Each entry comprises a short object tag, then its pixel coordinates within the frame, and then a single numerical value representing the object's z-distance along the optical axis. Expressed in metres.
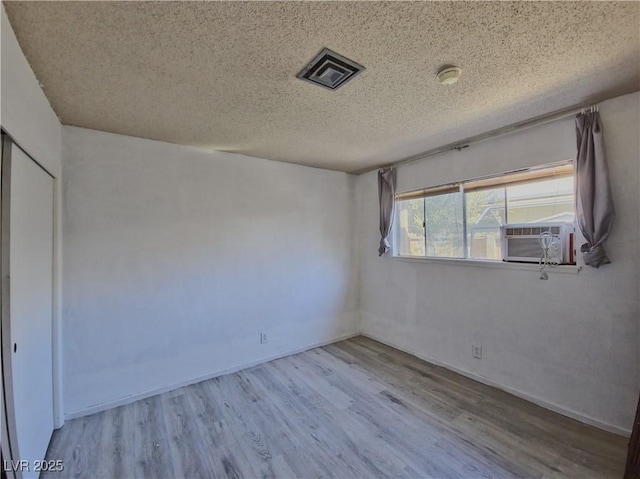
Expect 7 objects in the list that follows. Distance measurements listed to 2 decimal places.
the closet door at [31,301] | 1.46
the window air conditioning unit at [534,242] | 2.22
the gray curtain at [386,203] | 3.62
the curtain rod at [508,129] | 2.13
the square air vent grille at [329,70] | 1.49
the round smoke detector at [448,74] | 1.58
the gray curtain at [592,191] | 1.98
